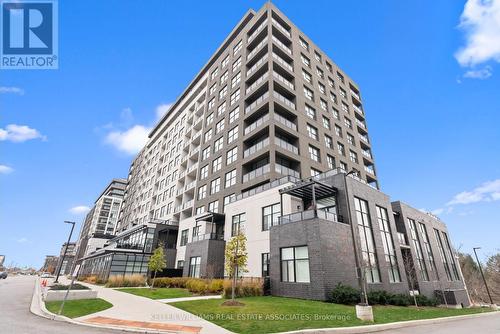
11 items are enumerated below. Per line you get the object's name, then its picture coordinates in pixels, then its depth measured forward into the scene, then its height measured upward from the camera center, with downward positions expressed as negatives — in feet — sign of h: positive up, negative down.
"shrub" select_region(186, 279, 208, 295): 73.82 -1.32
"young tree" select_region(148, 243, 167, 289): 97.30 +6.56
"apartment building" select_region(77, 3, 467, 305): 70.49 +43.64
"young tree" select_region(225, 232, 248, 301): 63.57 +6.07
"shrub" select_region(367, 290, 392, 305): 61.24 -2.69
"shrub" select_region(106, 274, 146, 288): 104.94 -0.48
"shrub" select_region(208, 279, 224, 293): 73.41 -1.15
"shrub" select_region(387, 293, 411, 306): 65.26 -3.36
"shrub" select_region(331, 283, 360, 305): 56.13 -2.29
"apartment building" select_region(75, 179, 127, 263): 351.67 +86.01
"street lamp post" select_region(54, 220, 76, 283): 102.01 +18.75
